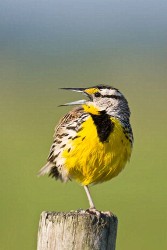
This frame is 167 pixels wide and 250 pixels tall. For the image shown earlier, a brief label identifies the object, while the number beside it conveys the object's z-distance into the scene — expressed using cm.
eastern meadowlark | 839
